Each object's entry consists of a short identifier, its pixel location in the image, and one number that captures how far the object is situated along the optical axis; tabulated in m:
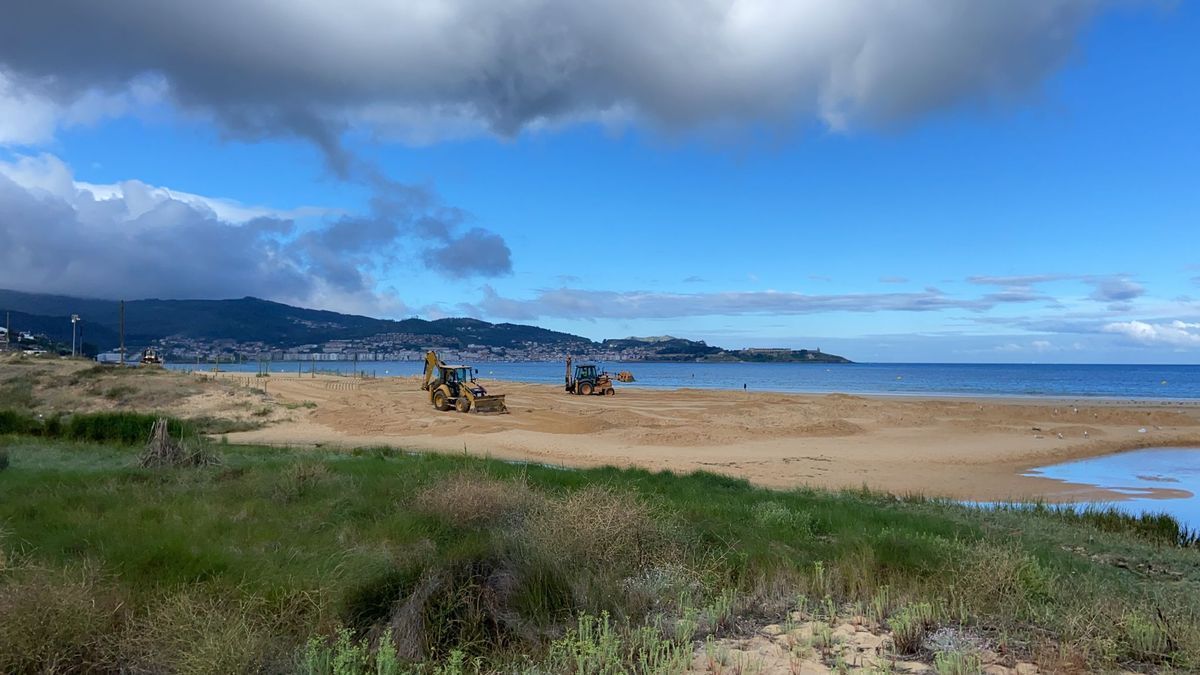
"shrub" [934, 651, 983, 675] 5.34
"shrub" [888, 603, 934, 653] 5.99
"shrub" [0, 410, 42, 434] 25.91
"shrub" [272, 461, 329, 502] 11.73
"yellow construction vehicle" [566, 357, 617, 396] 59.22
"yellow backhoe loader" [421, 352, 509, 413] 40.03
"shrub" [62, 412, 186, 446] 23.48
